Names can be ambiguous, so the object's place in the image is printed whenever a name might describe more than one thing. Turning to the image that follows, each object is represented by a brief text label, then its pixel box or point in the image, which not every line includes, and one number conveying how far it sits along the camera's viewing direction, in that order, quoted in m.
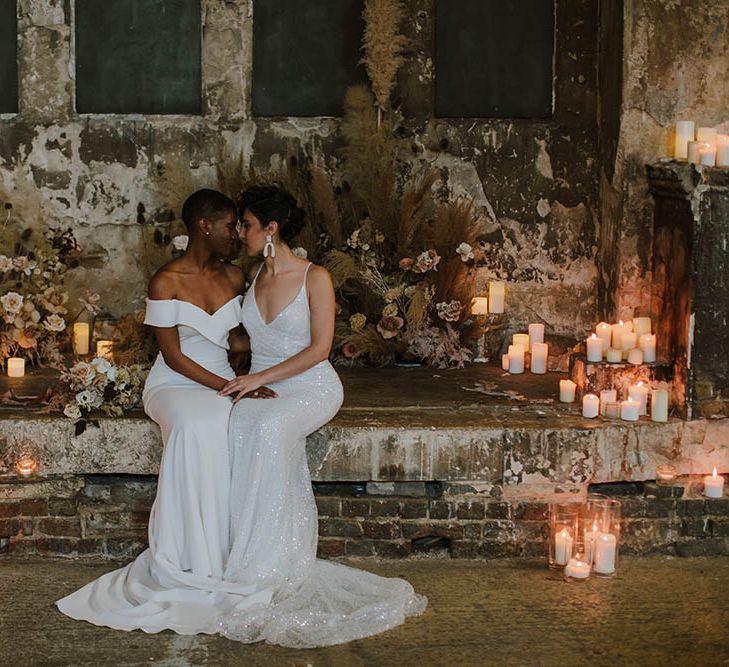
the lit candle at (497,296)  7.68
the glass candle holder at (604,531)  5.67
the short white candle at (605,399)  6.21
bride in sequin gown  5.15
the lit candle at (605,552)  5.67
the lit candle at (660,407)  6.13
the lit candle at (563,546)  5.70
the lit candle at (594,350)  6.42
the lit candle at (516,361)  7.29
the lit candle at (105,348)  6.87
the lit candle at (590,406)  6.17
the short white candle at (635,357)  6.34
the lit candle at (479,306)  7.61
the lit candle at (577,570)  5.63
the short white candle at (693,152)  6.29
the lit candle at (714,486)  6.06
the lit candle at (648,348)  6.39
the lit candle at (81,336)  7.39
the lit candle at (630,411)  6.12
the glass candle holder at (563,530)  5.67
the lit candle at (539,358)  7.28
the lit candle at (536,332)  7.47
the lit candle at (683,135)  6.58
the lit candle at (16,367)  6.93
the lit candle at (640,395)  6.21
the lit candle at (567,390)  6.46
